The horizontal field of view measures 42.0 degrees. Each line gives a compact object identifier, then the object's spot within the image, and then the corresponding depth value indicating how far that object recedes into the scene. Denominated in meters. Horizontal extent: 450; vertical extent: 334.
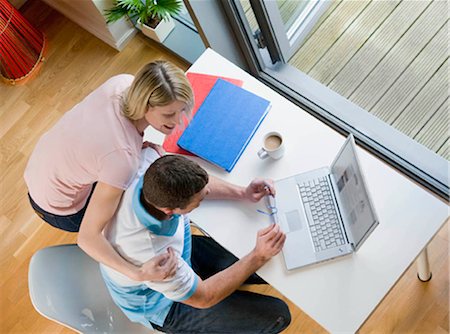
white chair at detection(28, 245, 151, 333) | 1.79
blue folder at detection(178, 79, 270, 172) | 1.92
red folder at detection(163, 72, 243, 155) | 1.99
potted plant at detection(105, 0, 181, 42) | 2.70
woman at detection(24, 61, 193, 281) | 1.63
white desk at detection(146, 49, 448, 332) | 1.65
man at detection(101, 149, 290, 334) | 1.53
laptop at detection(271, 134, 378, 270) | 1.61
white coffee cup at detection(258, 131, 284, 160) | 1.86
